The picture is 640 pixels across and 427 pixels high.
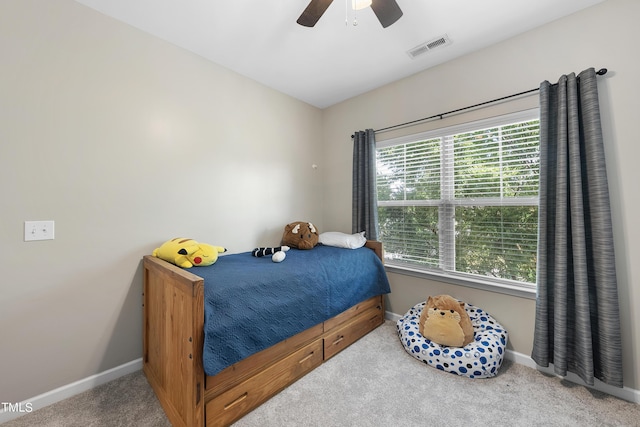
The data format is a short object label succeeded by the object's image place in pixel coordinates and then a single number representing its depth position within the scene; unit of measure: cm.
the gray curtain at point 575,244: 151
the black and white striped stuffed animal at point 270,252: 203
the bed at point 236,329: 120
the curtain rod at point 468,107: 158
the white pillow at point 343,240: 247
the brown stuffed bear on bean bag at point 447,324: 184
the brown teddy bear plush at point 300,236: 252
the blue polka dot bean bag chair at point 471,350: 171
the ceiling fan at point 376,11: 139
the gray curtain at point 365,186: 271
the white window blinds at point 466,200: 194
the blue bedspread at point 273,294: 127
